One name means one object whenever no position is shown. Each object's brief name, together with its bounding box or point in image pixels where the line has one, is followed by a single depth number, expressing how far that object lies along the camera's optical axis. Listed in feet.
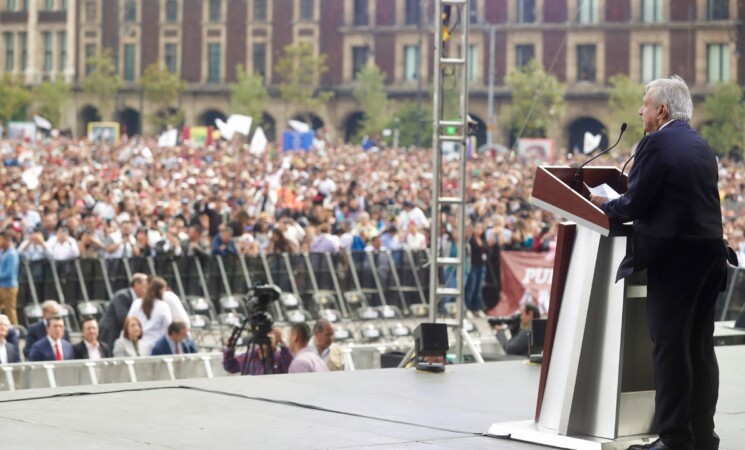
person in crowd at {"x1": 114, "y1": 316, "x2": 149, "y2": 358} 47.65
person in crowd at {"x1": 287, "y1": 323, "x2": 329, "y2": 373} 40.34
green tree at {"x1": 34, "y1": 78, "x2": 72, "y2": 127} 281.13
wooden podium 21.84
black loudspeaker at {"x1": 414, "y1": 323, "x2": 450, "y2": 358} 32.58
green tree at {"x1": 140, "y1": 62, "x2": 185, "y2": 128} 277.85
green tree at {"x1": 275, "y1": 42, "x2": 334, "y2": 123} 269.03
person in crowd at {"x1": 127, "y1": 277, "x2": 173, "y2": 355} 50.39
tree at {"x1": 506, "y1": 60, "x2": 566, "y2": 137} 232.53
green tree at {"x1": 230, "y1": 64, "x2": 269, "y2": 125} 269.23
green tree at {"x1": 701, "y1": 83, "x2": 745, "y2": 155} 218.59
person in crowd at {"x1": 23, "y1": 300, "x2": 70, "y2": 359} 47.78
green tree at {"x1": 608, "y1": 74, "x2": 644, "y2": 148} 215.10
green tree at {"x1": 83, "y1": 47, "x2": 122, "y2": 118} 282.15
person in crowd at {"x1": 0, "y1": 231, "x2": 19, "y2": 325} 65.26
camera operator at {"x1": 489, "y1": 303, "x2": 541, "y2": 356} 46.65
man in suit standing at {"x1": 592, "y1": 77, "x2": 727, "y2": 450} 20.68
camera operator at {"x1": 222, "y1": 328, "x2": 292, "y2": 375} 41.37
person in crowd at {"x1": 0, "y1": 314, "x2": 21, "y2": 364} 44.14
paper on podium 21.80
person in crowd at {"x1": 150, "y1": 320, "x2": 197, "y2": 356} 47.39
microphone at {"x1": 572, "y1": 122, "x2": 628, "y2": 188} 22.25
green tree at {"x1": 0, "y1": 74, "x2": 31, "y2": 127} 278.67
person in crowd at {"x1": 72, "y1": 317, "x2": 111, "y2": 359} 46.42
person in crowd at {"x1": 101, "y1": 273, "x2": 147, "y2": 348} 53.42
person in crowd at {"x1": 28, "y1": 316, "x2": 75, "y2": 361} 45.34
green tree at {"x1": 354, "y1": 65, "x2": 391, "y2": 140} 258.78
